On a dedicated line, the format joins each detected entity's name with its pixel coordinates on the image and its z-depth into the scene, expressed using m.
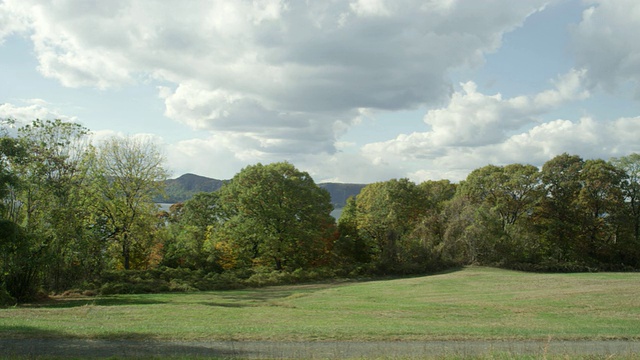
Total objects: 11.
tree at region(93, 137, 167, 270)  36.34
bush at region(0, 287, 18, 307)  23.33
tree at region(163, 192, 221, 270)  41.03
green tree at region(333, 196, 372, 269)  48.50
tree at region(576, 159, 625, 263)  48.97
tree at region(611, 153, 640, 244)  49.59
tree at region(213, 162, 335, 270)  44.03
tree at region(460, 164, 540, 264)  45.16
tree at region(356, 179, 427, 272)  50.33
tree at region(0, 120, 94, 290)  26.38
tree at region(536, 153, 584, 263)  49.50
